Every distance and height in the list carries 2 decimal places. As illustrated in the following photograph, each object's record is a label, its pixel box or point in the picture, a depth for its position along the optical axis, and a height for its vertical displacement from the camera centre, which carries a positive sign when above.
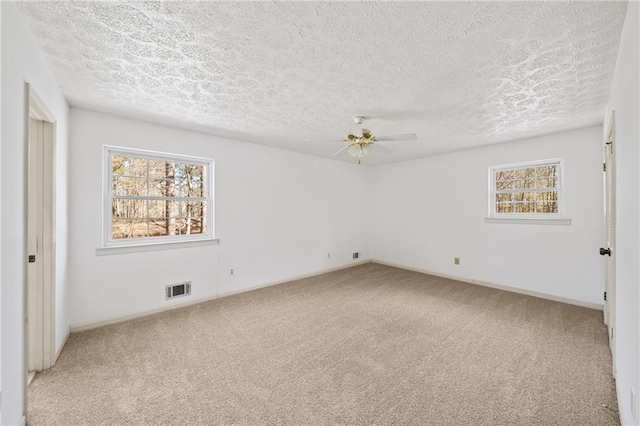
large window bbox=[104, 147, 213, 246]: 3.22 +0.21
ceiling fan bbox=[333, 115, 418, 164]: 2.94 +0.83
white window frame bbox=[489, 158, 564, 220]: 3.82 +0.36
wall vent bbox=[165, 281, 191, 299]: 3.51 -1.02
